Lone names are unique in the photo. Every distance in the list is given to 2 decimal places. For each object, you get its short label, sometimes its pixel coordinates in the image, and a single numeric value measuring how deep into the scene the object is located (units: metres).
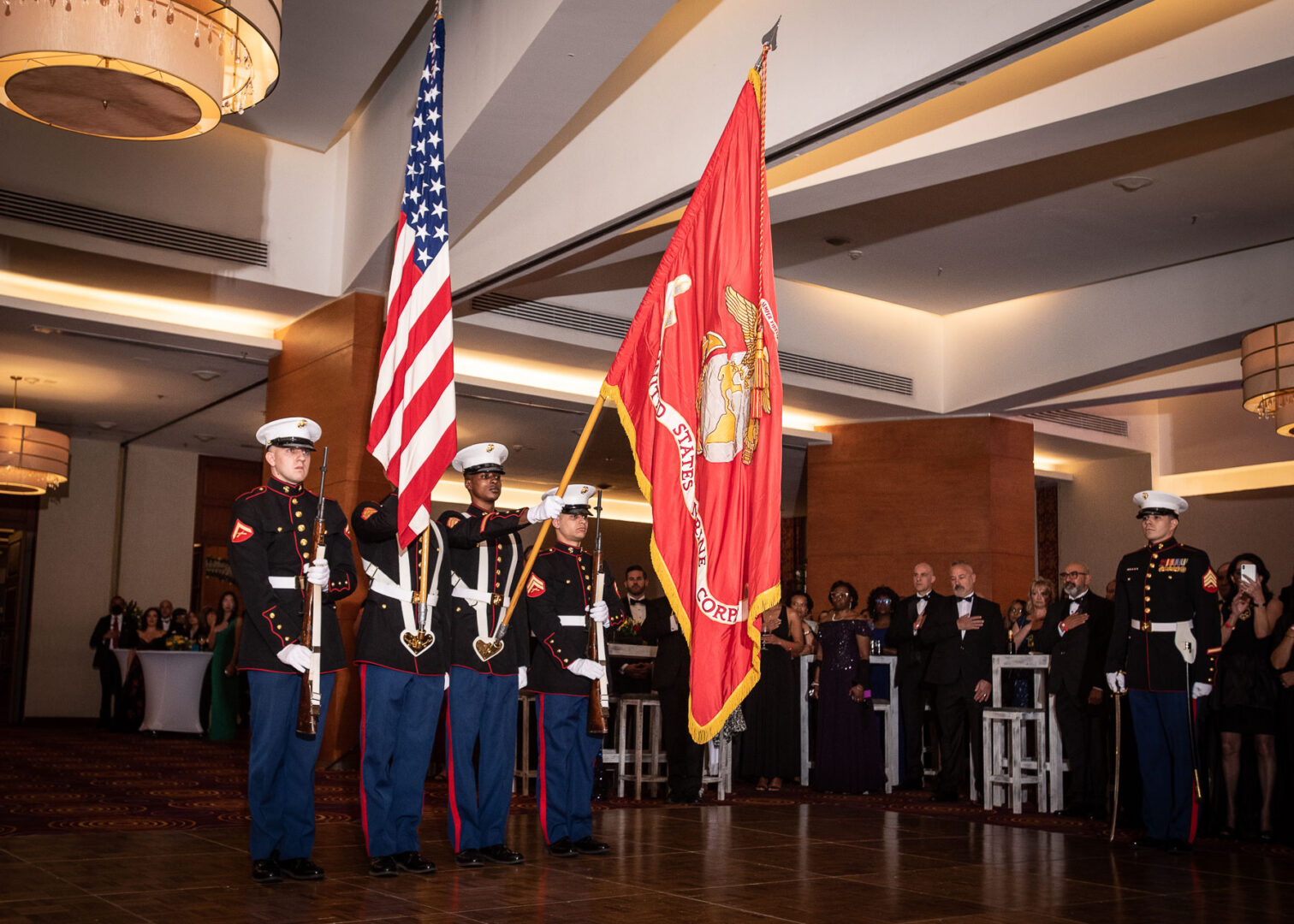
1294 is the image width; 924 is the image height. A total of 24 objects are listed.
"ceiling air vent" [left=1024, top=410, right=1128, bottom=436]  13.52
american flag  4.71
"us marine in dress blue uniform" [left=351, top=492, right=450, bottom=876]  4.61
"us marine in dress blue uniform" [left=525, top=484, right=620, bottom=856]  5.18
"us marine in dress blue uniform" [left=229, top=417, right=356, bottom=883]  4.34
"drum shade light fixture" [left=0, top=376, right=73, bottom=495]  11.30
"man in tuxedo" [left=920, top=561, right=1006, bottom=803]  8.31
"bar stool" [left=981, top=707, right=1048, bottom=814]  7.73
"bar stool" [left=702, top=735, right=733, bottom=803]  7.97
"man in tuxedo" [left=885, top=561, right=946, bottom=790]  8.63
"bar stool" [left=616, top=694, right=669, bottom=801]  7.88
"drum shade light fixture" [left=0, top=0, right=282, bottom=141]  4.26
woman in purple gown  8.59
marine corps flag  3.73
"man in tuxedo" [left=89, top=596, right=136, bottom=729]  13.93
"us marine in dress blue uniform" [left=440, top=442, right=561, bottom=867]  4.88
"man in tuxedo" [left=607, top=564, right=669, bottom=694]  8.34
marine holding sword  6.06
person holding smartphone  6.48
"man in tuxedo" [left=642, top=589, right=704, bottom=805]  7.66
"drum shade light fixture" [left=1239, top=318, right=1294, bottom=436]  8.12
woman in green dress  12.16
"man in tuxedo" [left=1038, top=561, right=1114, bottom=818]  7.52
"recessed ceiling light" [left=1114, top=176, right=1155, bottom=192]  8.30
